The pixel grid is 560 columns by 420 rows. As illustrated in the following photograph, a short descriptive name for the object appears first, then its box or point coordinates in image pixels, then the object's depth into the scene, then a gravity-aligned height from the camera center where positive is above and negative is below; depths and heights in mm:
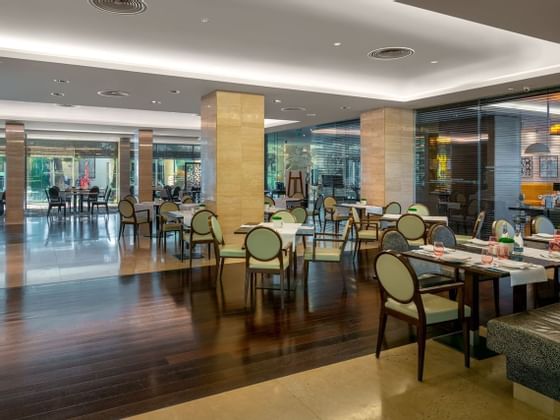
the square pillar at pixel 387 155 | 10648 +976
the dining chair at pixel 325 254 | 5906 -807
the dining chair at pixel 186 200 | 11446 -132
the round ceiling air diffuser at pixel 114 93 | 8680 +2075
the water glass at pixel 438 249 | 4100 -517
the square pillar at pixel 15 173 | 14141 +737
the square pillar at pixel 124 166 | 18891 +1273
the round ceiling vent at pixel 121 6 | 4836 +2145
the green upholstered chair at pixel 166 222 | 9082 -606
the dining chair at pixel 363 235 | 7973 -741
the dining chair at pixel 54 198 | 16031 -103
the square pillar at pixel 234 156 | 8336 +748
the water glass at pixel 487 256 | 3766 -555
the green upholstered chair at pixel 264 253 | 5102 -687
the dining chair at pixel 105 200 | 17047 -197
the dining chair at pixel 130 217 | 10094 -508
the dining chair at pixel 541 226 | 6242 -455
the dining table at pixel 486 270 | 3495 -613
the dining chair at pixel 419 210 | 8555 -303
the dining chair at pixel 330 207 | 11717 -342
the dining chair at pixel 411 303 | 3240 -883
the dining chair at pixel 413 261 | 4511 -713
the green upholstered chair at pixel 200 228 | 7332 -561
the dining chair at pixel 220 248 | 5973 -746
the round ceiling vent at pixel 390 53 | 6695 +2236
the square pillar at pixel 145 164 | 16234 +1172
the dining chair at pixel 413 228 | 7066 -542
